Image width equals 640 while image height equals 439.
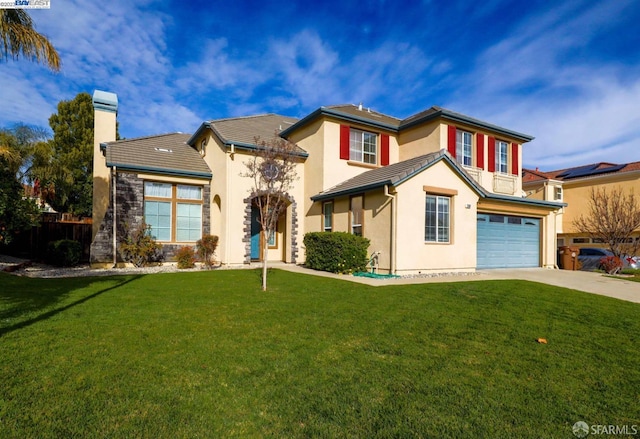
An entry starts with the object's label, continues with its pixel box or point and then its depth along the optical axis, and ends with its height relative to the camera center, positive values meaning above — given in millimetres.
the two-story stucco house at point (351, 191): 12820 +1410
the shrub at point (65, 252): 13578 -1137
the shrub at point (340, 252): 12508 -987
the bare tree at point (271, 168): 9414 +1602
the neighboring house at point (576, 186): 25578 +3292
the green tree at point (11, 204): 11094 +629
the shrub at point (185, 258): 13961 -1384
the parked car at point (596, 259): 17344 -1636
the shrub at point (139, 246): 13617 -887
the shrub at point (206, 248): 14453 -995
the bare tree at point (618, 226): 16047 +60
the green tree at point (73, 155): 28781 +5833
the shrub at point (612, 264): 15351 -1667
